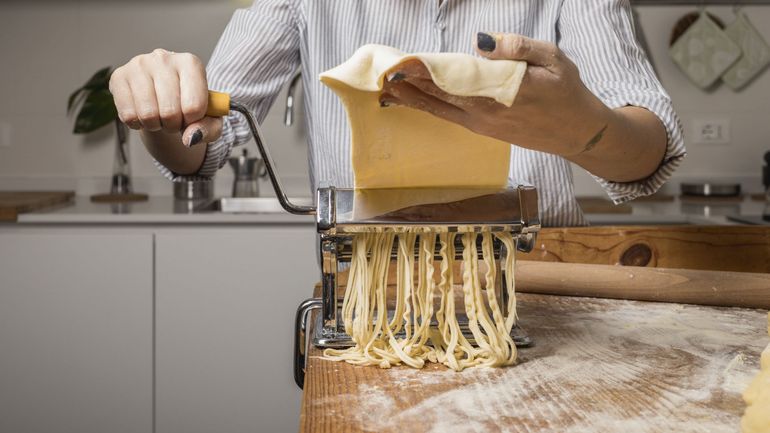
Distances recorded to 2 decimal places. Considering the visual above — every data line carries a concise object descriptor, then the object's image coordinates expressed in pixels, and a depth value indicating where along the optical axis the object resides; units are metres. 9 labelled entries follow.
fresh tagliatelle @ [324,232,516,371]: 0.85
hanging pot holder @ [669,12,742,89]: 2.67
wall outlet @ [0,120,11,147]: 2.66
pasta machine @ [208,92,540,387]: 0.81
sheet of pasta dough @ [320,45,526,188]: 0.65
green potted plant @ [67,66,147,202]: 2.58
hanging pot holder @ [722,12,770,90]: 2.70
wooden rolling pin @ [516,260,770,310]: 1.06
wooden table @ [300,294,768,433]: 0.65
